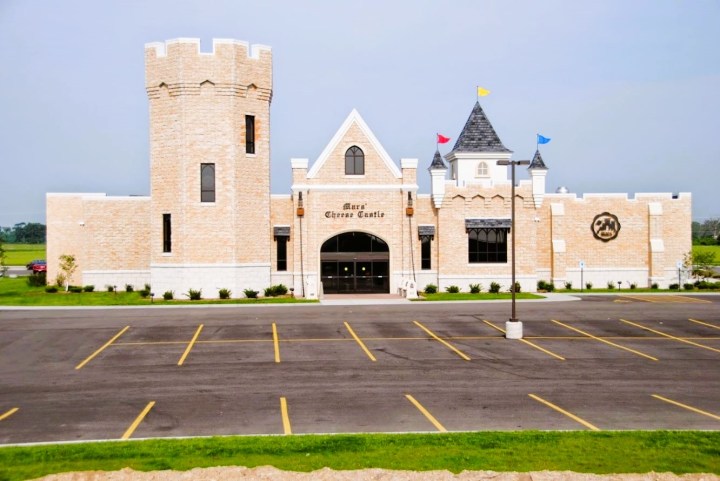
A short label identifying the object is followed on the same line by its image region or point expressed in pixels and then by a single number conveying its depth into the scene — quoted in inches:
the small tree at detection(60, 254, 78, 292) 1962.4
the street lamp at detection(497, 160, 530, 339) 1144.8
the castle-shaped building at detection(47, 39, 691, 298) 1662.2
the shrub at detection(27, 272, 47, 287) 2211.9
